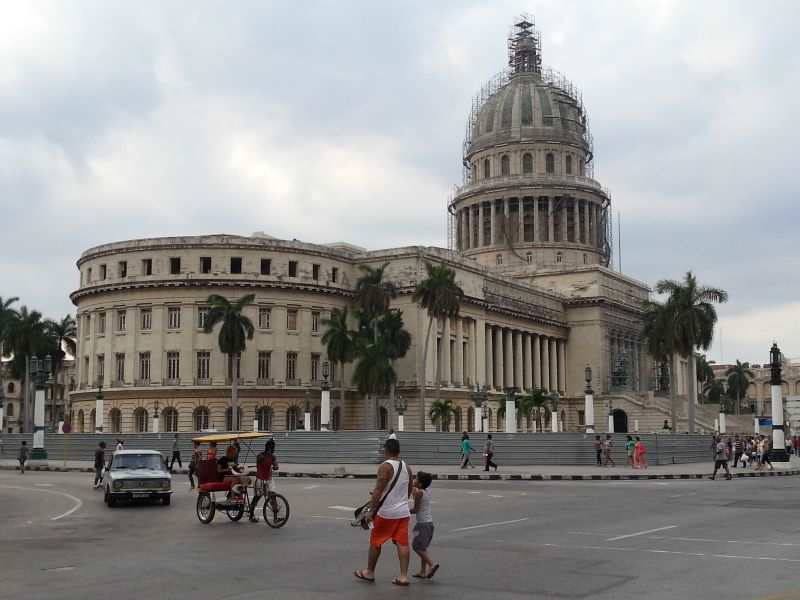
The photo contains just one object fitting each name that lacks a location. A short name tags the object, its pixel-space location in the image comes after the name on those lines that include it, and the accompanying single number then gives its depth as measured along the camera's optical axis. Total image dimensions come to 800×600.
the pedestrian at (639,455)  42.06
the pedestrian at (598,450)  43.46
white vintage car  24.05
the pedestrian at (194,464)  27.84
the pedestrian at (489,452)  39.19
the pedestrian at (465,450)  40.81
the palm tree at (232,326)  67.50
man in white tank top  11.95
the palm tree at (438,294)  72.12
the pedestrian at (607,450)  43.56
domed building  74.06
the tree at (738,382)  144.25
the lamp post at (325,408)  55.91
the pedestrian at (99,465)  31.05
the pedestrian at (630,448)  44.00
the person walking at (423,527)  12.40
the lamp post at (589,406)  56.31
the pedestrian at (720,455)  36.16
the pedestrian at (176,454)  41.71
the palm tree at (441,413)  75.19
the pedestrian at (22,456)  42.94
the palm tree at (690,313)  74.38
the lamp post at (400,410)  66.07
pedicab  19.73
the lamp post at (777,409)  44.03
